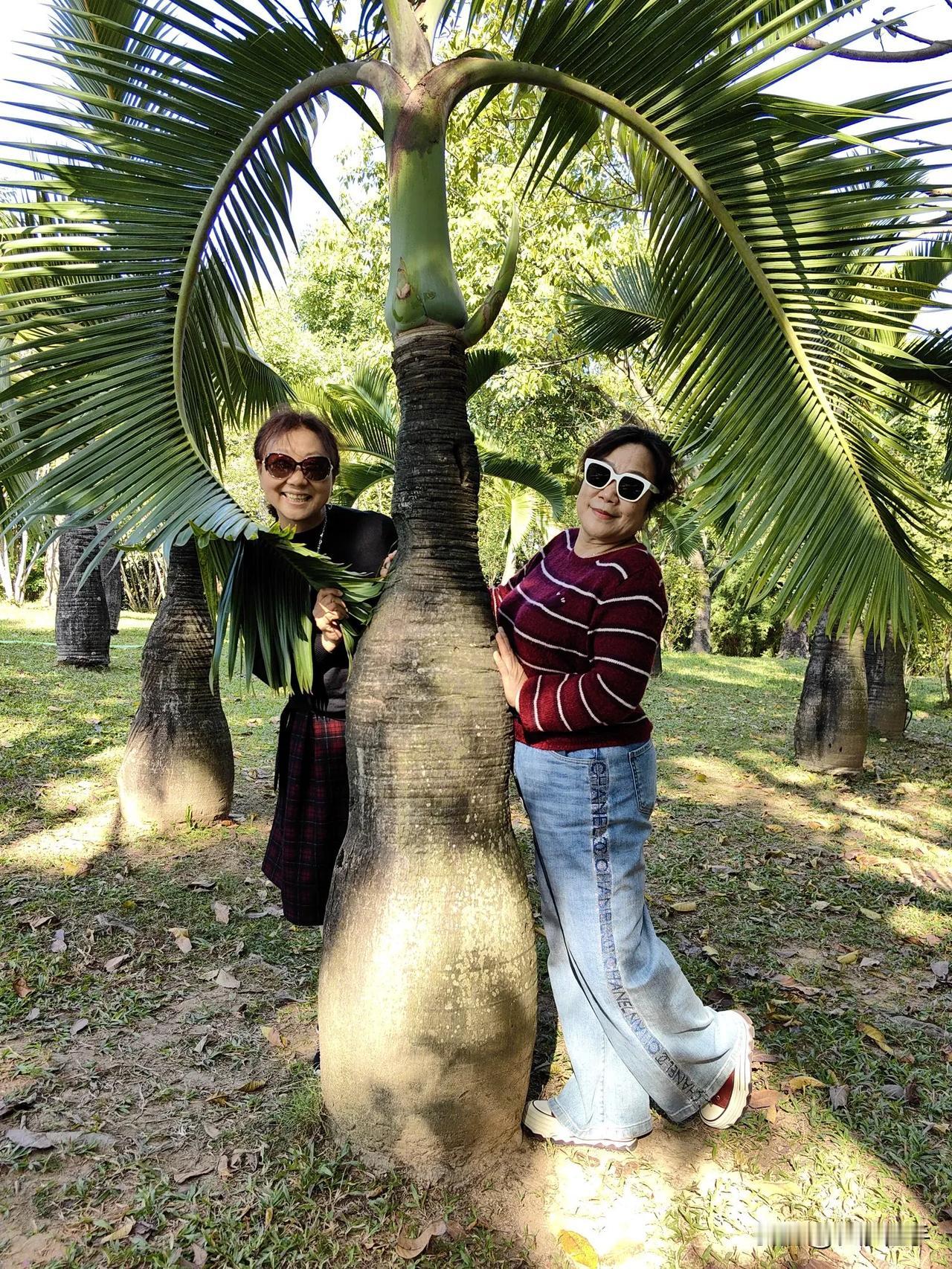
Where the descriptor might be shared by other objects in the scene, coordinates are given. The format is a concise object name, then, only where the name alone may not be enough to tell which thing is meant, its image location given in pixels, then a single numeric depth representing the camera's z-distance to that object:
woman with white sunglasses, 2.34
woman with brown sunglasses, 2.74
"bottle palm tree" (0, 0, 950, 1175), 2.32
